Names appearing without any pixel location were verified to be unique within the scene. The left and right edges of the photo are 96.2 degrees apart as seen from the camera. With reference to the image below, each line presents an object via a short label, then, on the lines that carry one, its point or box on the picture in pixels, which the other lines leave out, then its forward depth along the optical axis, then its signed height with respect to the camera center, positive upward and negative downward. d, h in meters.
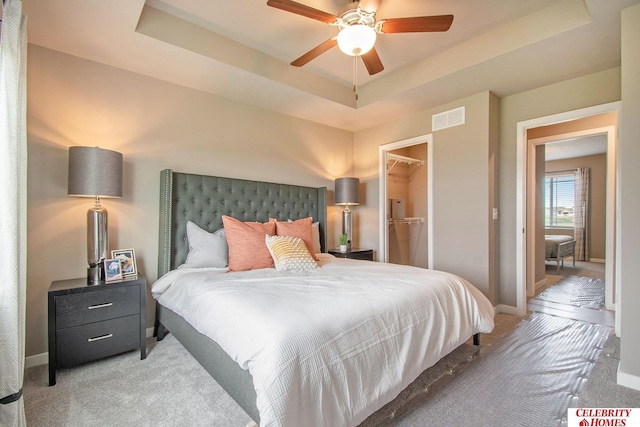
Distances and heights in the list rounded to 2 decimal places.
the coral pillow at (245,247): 2.59 -0.33
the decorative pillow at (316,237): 3.55 -0.32
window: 7.63 +0.36
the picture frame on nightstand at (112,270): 2.27 -0.48
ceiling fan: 1.86 +1.25
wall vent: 3.42 +1.15
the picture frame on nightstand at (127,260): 2.46 -0.43
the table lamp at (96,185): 2.18 +0.20
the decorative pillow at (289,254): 2.55 -0.39
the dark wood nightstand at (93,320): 1.99 -0.81
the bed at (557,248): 5.69 -0.73
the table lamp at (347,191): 4.04 +0.29
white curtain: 1.36 -0.06
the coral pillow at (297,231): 3.02 -0.21
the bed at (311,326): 1.17 -0.61
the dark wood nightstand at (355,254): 3.83 -0.57
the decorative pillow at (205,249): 2.66 -0.36
